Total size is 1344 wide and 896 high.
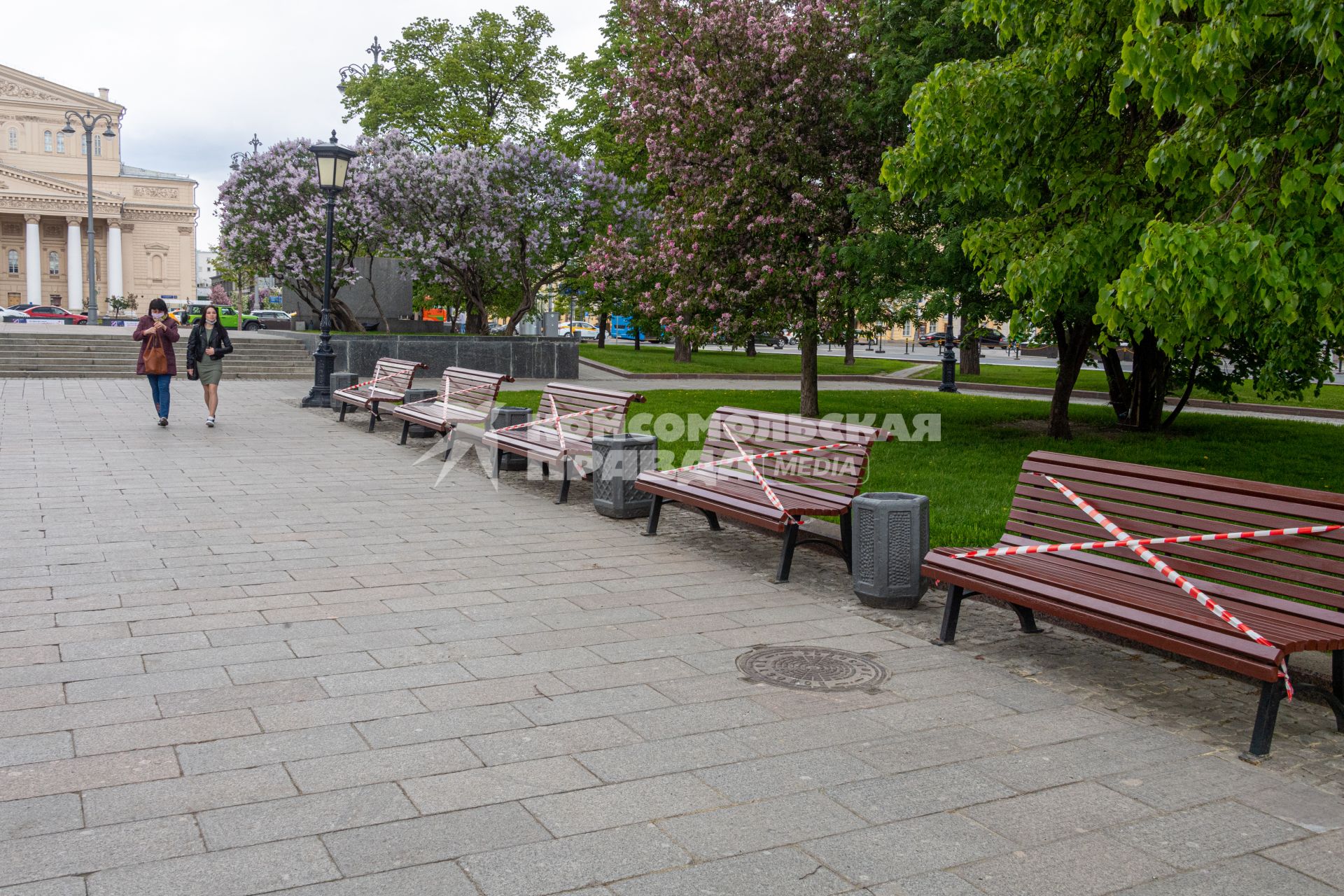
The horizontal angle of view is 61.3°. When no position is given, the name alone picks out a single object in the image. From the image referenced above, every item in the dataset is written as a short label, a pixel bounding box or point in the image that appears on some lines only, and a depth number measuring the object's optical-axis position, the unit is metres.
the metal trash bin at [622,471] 9.30
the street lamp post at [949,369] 26.97
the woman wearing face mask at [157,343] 14.61
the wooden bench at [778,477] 7.28
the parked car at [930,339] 71.68
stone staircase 24.67
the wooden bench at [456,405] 13.34
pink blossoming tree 17.03
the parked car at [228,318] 48.02
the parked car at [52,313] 64.67
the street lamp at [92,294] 52.02
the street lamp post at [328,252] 18.56
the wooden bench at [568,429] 10.47
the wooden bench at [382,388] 15.88
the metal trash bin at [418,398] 15.03
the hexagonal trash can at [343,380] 18.25
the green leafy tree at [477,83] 38.16
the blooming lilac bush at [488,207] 27.78
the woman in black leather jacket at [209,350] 14.88
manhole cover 5.22
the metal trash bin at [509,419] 12.20
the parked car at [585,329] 84.91
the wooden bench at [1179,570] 4.53
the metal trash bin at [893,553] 6.61
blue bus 75.94
